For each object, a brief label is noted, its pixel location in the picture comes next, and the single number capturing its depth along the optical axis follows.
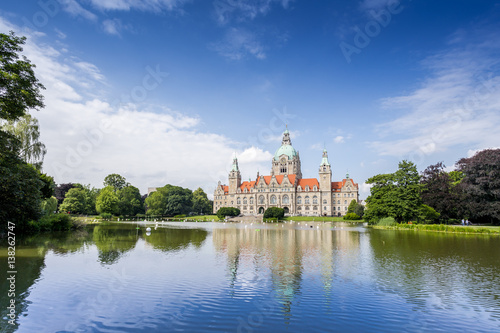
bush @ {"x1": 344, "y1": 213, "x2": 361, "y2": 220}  79.69
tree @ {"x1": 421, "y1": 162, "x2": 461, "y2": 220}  50.91
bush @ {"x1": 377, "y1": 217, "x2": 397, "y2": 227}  50.31
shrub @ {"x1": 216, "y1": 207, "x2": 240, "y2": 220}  89.07
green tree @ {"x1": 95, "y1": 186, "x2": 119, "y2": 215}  72.56
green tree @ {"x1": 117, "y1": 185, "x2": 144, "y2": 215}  82.50
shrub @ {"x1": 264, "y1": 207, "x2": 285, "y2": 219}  84.49
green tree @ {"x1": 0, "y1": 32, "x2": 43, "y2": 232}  18.97
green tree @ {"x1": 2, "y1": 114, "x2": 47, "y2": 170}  36.00
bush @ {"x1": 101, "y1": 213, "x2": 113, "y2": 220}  71.22
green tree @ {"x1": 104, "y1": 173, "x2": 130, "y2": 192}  94.81
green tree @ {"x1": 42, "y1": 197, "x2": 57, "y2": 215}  41.47
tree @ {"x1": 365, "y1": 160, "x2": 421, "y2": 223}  50.38
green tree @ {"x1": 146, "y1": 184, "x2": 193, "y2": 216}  92.75
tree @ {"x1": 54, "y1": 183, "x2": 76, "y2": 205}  87.75
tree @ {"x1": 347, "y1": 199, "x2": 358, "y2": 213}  88.54
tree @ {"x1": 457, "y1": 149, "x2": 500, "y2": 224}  43.25
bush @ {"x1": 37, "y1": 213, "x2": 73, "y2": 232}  32.57
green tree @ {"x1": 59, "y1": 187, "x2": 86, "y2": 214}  68.94
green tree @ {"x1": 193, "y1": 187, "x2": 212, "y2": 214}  112.87
